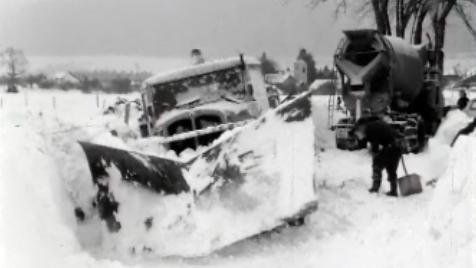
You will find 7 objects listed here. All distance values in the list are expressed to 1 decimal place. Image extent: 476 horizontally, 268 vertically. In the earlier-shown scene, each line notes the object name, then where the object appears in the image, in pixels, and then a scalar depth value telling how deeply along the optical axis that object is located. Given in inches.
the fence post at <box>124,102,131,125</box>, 639.0
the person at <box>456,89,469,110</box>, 914.7
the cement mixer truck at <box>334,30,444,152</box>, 641.2
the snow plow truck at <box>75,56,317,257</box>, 276.7
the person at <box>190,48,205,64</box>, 481.7
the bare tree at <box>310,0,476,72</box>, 1245.7
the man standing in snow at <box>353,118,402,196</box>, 429.7
